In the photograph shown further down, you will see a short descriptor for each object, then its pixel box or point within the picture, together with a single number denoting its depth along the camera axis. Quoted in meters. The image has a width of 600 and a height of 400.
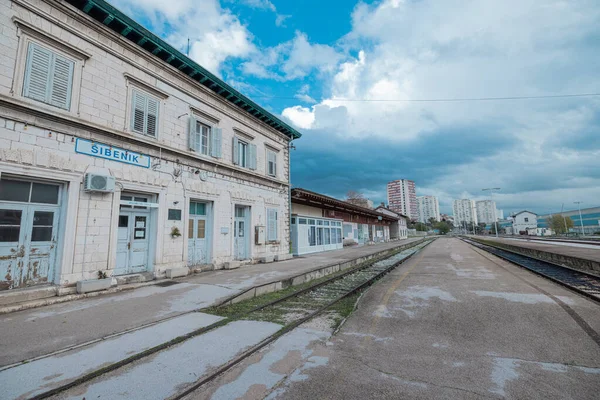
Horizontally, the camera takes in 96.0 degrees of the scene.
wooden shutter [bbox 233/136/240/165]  13.02
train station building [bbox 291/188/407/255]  19.45
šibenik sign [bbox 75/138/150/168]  7.62
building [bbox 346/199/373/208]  60.07
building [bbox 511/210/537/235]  104.19
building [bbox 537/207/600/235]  72.91
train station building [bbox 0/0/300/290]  6.61
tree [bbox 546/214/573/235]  77.94
